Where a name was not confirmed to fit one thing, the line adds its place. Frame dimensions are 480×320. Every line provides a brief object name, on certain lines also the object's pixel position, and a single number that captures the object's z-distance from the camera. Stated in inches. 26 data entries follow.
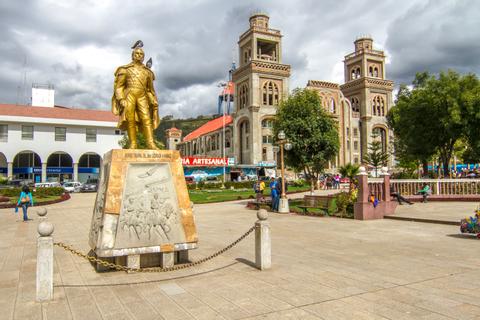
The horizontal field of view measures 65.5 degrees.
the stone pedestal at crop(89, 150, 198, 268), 255.9
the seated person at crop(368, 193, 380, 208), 567.0
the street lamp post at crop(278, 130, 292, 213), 682.2
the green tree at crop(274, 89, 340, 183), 759.7
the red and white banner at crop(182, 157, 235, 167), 1913.1
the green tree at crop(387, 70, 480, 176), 945.5
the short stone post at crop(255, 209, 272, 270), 259.8
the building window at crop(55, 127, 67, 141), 1847.7
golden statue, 312.5
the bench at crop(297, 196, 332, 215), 637.9
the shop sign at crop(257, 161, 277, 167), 2136.8
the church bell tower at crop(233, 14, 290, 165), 2203.5
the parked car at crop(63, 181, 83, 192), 1606.8
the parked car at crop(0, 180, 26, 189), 1584.0
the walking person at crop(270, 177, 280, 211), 704.4
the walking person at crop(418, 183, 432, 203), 779.4
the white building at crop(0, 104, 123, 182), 1770.4
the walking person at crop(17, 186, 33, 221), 602.4
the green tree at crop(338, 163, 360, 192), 832.3
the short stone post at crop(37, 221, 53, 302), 198.8
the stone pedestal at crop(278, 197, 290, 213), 682.8
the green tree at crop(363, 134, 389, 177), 2310.5
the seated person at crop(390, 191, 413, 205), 729.0
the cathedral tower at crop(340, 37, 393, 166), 2682.1
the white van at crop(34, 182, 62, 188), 1563.7
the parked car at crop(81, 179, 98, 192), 1648.6
